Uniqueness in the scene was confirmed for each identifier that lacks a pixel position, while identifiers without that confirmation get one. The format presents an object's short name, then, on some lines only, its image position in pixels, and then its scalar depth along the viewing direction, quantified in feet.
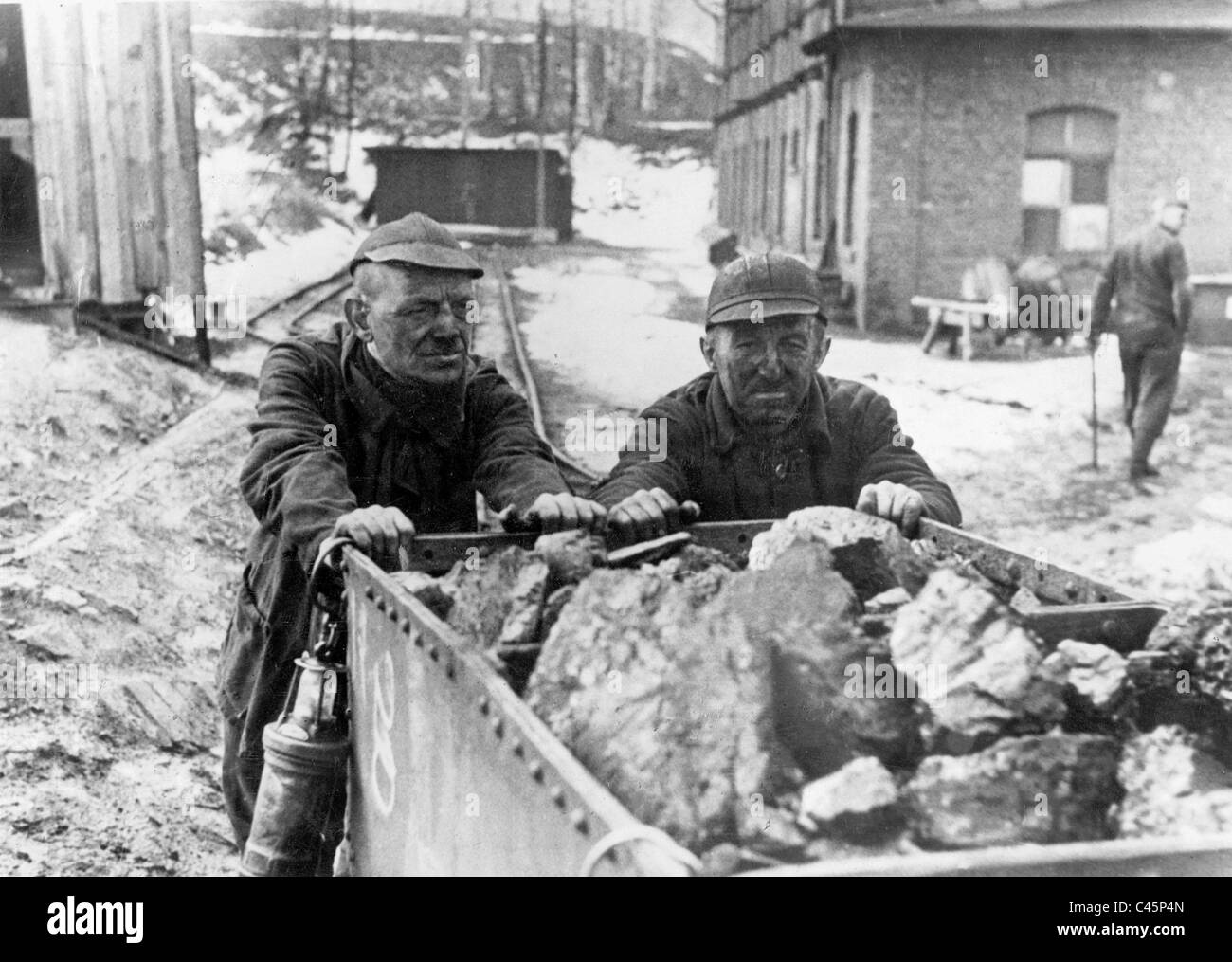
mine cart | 4.23
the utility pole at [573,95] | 26.24
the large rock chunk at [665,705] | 4.96
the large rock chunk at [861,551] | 7.45
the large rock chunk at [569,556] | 7.39
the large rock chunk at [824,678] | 5.47
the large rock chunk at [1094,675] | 5.89
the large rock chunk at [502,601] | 6.80
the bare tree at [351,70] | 27.82
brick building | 29.19
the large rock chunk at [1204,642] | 6.10
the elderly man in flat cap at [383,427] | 9.87
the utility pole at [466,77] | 35.37
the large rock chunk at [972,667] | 5.51
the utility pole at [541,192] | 36.04
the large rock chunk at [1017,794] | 4.89
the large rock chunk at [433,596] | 7.34
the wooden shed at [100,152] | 23.40
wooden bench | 26.81
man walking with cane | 22.99
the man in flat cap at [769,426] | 10.10
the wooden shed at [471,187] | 33.65
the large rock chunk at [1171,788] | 5.08
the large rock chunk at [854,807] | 4.88
